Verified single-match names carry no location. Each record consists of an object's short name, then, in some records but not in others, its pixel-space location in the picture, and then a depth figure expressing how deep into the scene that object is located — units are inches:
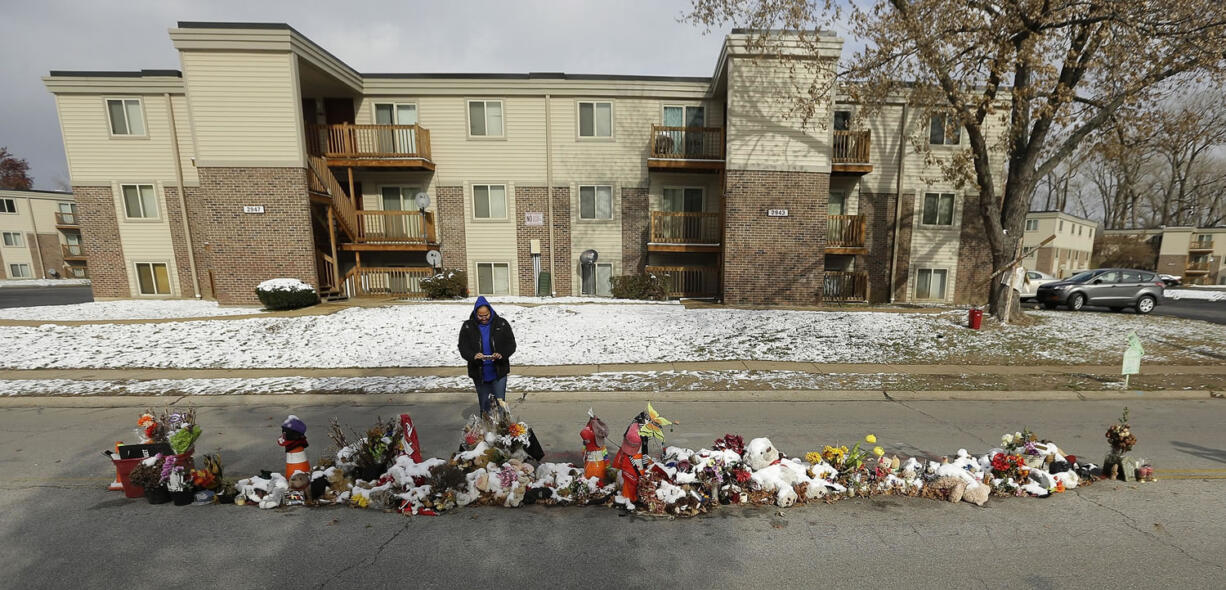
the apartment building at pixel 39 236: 1382.9
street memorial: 146.9
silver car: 572.7
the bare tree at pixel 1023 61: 354.9
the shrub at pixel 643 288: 621.3
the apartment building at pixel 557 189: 560.7
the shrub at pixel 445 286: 581.3
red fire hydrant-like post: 413.4
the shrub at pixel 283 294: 481.4
